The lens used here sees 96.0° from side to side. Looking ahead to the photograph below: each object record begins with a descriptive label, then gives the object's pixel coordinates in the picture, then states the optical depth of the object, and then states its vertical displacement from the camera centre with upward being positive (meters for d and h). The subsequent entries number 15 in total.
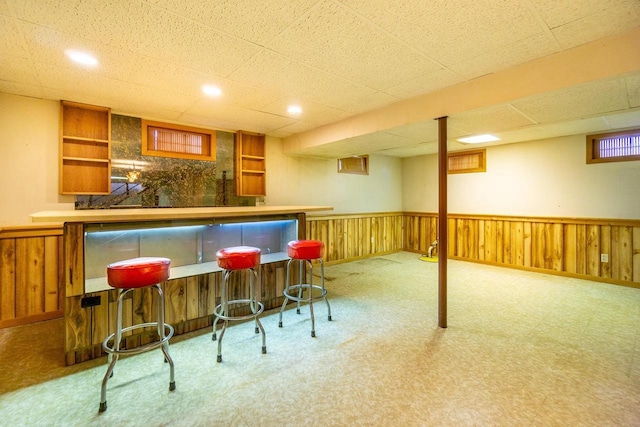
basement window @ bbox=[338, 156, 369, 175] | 5.89 +1.06
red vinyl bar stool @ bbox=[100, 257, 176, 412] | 1.82 -0.43
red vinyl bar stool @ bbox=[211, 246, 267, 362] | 2.38 -0.41
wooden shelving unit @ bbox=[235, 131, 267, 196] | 4.48 +0.81
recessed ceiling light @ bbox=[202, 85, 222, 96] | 2.84 +1.26
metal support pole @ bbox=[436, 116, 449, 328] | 2.89 -0.05
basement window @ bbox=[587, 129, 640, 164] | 4.05 +1.00
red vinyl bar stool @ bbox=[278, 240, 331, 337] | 2.83 -0.37
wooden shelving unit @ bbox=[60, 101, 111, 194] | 3.22 +0.76
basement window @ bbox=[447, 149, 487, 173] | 5.61 +1.09
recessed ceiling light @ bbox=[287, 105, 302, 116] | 3.44 +1.29
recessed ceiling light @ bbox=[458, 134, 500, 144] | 4.64 +1.26
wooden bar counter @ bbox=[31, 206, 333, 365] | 2.16 -0.40
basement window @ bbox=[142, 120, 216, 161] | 3.77 +1.02
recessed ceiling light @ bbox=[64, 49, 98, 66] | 2.17 +1.23
